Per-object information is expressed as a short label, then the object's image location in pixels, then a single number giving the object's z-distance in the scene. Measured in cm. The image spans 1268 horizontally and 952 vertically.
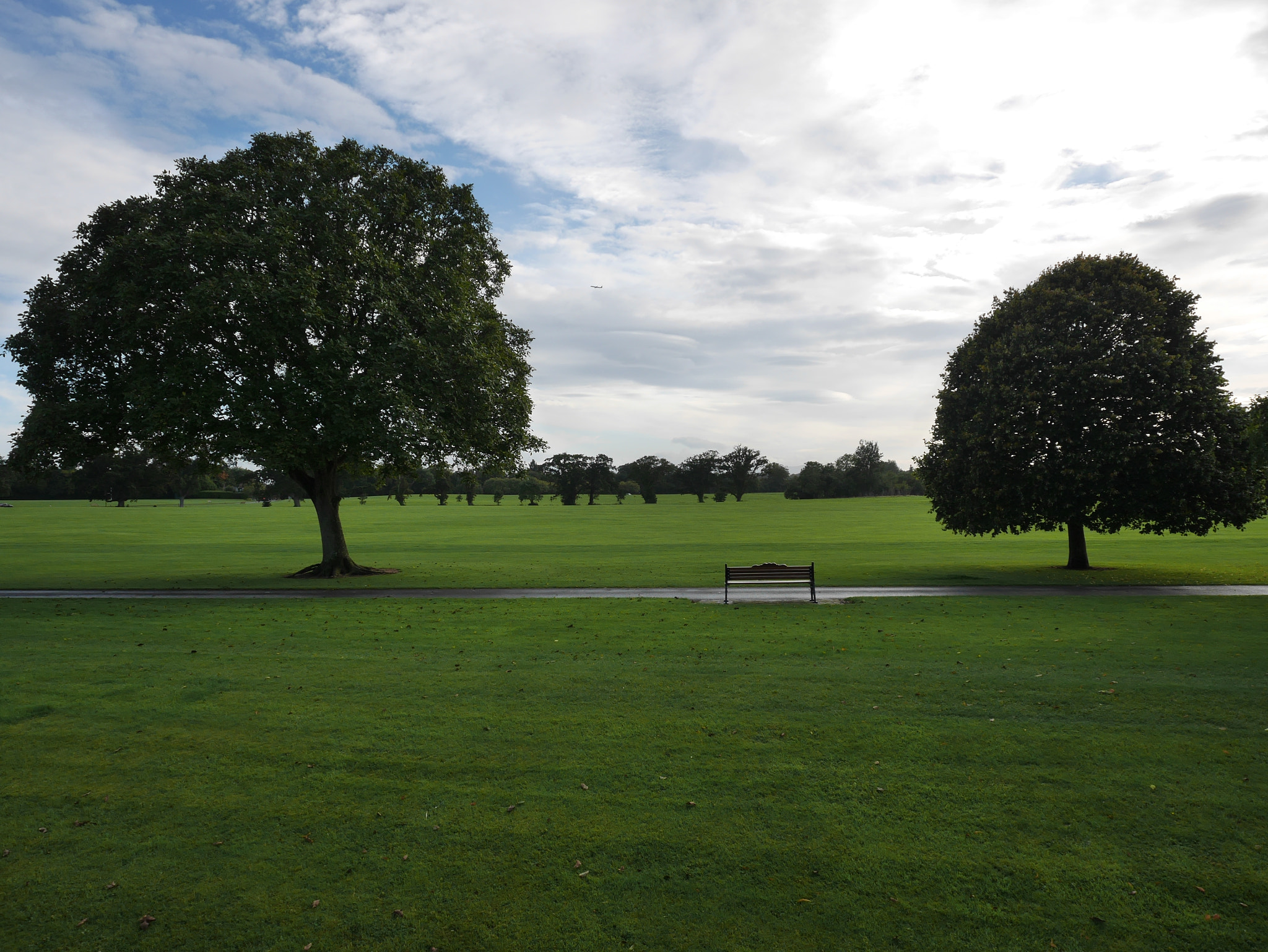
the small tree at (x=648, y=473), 15562
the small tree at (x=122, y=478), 11800
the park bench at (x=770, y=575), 1908
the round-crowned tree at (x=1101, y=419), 2425
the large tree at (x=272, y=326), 2270
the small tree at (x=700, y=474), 17600
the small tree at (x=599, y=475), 14912
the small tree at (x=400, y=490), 14788
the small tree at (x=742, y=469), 17125
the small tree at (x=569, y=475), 14725
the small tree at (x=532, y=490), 14800
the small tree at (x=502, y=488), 15275
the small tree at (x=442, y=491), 14500
